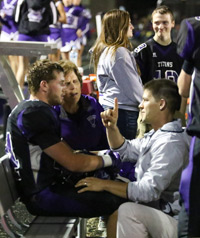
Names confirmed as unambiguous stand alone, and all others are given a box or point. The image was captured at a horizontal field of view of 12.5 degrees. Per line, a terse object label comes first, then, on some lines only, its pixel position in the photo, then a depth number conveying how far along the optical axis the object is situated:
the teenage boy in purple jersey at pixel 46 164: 5.45
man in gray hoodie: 5.32
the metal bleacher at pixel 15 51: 7.92
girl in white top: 7.48
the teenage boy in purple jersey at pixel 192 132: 4.51
